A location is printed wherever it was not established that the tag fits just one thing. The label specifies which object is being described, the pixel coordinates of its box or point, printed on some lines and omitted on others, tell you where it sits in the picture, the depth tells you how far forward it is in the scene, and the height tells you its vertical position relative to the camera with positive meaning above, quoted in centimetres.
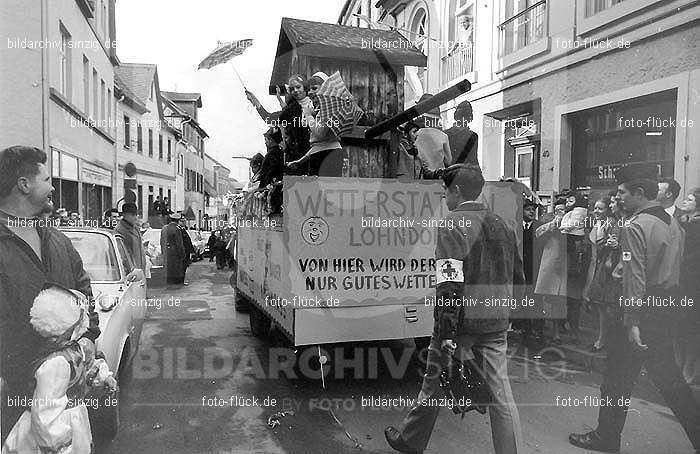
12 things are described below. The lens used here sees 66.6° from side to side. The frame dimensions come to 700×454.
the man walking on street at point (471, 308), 349 -64
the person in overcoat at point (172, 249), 1254 -97
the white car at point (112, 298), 391 -76
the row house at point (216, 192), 1878 +67
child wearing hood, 300 -105
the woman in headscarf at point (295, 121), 612 +109
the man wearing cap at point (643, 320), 375 -75
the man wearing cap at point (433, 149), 672 +80
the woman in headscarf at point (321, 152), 581 +64
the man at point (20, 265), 303 -34
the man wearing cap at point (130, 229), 710 -29
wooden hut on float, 663 +189
